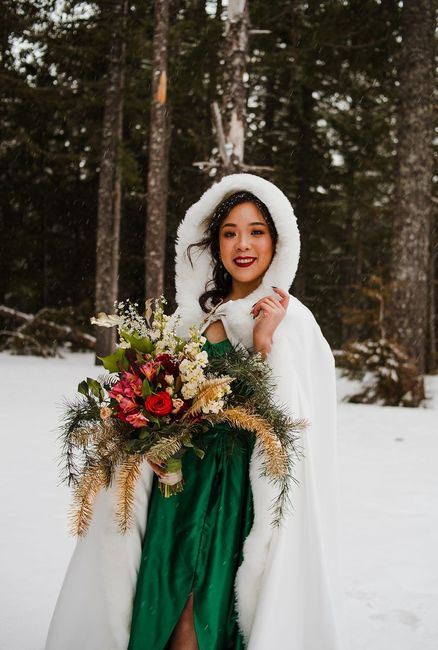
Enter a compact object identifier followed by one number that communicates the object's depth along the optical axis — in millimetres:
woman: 2549
